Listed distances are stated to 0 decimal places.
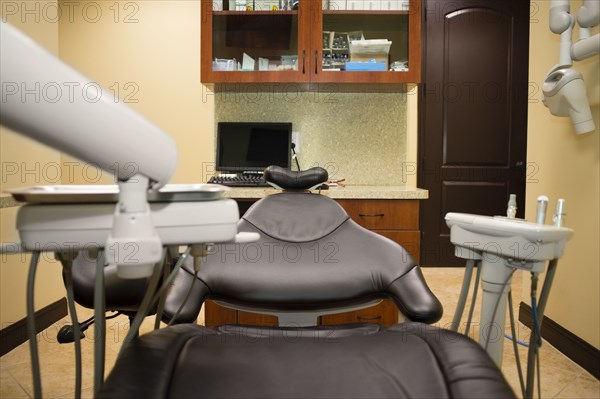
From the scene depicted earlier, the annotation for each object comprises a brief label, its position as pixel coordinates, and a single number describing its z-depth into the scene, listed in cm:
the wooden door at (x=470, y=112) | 425
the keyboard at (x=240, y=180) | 257
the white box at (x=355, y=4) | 275
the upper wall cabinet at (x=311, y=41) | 266
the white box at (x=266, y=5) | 274
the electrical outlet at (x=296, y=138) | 301
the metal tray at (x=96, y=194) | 71
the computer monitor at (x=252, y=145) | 283
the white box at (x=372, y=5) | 275
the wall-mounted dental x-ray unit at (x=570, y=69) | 202
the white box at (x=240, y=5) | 275
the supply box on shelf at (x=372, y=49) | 271
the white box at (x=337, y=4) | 271
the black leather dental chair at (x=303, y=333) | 83
